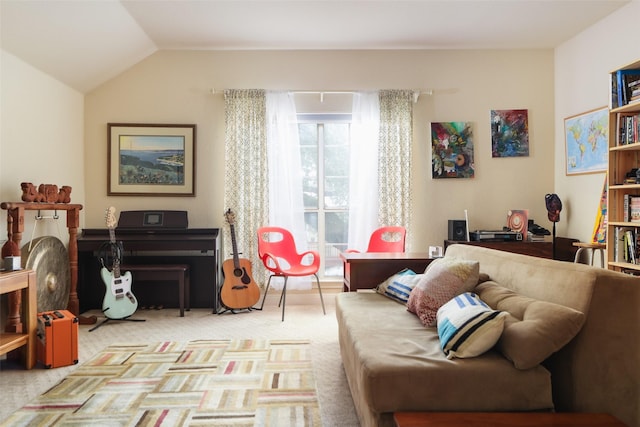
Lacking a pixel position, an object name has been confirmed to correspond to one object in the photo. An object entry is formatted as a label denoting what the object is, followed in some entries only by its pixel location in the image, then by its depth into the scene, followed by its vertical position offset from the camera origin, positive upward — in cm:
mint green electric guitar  395 -70
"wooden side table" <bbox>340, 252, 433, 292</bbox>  329 -41
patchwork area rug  215 -99
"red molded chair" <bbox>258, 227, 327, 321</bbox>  423 -40
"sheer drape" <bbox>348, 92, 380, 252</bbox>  480 +56
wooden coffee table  143 -69
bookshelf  318 +32
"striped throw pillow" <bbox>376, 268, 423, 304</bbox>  280 -48
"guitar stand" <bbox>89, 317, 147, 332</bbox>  381 -98
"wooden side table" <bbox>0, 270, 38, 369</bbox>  275 -64
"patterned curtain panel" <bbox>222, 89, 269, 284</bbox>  474 +48
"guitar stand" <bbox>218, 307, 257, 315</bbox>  437 -97
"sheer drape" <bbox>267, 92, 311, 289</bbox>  479 +50
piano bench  424 -58
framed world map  407 +70
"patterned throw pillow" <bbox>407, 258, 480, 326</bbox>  228 -38
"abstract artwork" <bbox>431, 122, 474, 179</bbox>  484 +70
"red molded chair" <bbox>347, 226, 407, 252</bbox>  452 -28
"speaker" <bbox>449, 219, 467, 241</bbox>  467 -16
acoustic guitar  436 -71
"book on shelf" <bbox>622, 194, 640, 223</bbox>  323 +4
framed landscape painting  473 +59
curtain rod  479 +133
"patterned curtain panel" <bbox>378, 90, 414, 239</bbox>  479 +65
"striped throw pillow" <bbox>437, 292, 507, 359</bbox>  170 -47
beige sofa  158 -59
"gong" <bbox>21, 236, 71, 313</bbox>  353 -47
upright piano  432 -42
